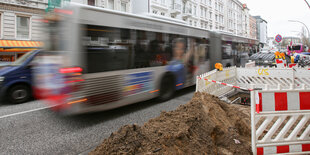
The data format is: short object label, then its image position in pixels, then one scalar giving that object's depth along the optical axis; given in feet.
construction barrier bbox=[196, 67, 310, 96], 26.81
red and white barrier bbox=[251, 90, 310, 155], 10.07
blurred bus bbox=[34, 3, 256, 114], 15.29
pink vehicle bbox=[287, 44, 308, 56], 132.33
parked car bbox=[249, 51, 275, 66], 63.00
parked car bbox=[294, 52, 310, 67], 57.73
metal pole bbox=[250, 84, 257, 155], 10.02
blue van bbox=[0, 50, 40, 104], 23.38
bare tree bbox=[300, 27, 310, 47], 204.89
